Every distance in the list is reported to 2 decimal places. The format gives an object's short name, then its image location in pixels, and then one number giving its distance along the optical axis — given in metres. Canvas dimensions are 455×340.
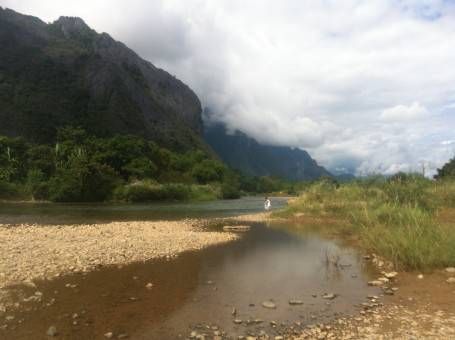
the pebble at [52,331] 9.94
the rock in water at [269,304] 12.52
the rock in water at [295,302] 12.83
